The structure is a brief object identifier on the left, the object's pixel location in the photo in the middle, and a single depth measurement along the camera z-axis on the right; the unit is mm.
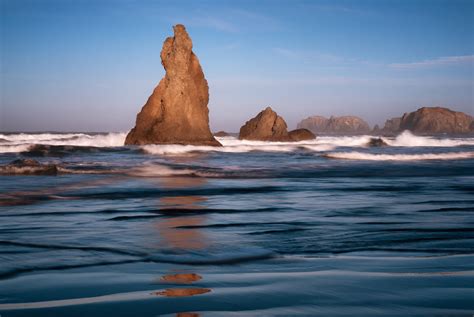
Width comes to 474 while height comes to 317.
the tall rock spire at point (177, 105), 44750
